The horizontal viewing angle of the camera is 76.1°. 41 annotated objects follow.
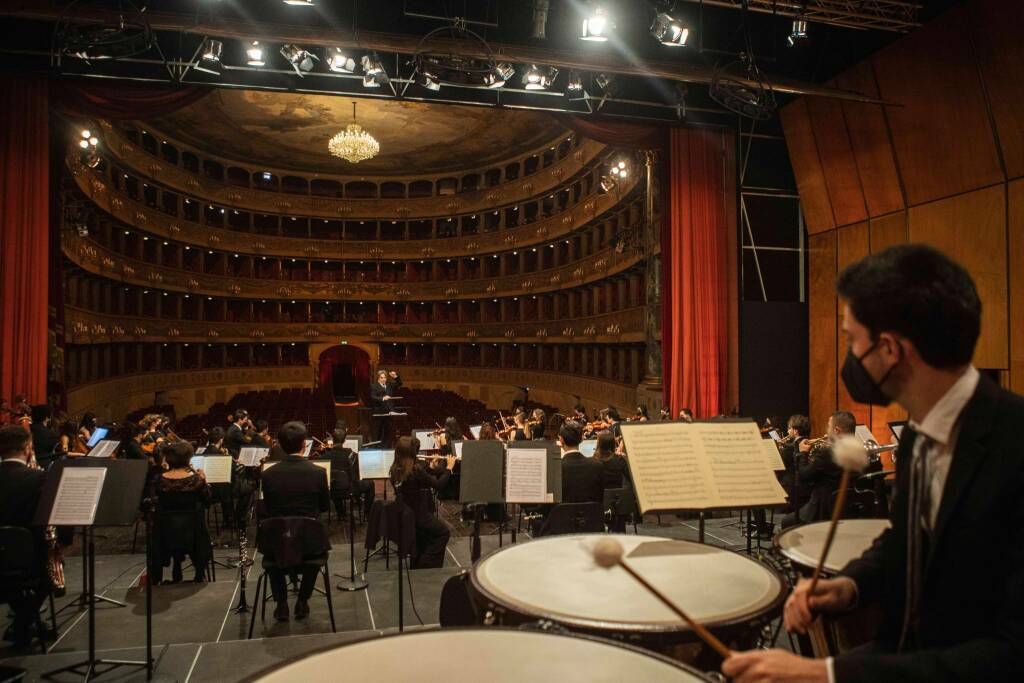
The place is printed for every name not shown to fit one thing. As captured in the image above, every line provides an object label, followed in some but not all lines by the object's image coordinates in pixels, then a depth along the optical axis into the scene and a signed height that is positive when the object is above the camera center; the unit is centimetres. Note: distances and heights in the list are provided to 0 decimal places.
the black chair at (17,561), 420 -136
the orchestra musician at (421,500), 634 -153
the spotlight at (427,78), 884 +393
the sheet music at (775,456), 620 -108
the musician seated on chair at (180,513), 609 -153
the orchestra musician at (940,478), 144 -31
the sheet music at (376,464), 738 -132
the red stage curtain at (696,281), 1210 +125
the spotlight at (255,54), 982 +444
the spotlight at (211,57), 944 +423
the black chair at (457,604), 346 -135
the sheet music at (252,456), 843 -138
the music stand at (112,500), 418 -98
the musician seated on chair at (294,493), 536 -119
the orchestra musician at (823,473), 600 -119
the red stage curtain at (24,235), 1009 +180
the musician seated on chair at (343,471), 804 -153
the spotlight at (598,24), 891 +444
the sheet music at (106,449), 786 -120
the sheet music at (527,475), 509 -99
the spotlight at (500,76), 942 +398
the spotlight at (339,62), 1005 +444
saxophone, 466 -155
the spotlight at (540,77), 1046 +436
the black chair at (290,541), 504 -149
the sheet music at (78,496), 413 -94
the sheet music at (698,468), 302 -57
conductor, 1587 -142
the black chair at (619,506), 673 -165
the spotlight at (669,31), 882 +432
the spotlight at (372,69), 1012 +433
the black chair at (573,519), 544 -144
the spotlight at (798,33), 930 +452
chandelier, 1903 +597
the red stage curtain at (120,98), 1045 +408
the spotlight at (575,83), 1074 +436
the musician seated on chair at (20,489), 445 -96
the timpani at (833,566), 256 -89
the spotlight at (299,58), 992 +446
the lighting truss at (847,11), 873 +458
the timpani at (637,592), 217 -91
